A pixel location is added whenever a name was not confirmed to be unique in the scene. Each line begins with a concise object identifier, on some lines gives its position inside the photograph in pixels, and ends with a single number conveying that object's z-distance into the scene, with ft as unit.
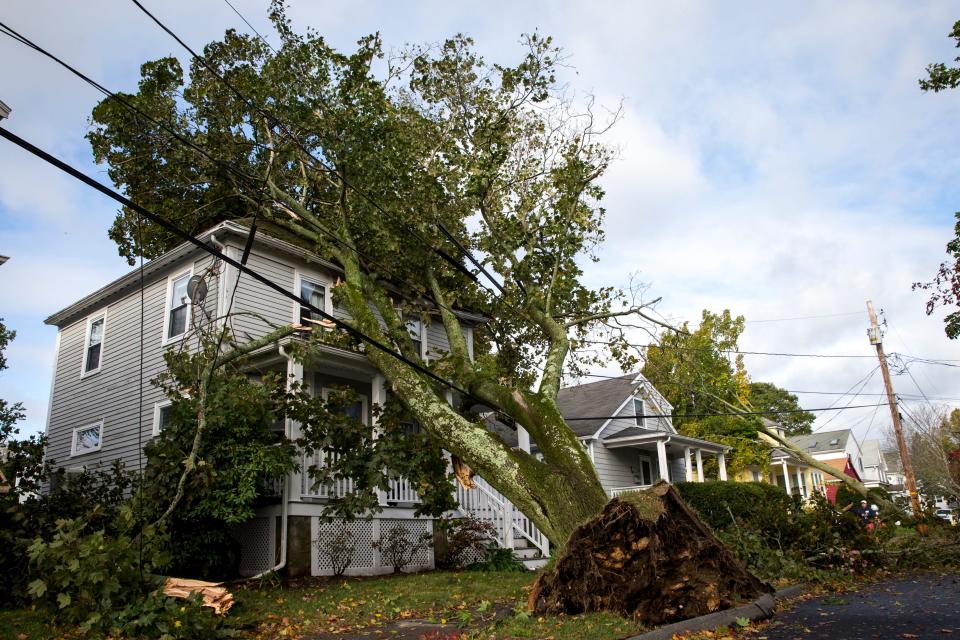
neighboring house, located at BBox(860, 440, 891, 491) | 227.49
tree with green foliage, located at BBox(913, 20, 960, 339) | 33.91
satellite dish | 45.39
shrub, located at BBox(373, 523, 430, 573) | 43.09
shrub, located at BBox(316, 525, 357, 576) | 39.68
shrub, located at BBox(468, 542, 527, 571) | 43.93
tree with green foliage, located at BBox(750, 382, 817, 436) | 179.01
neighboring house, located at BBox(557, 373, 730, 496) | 75.41
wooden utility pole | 69.82
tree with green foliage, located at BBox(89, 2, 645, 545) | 39.58
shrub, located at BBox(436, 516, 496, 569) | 45.79
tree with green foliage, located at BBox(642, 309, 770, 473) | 86.58
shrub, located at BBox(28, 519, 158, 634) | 20.89
